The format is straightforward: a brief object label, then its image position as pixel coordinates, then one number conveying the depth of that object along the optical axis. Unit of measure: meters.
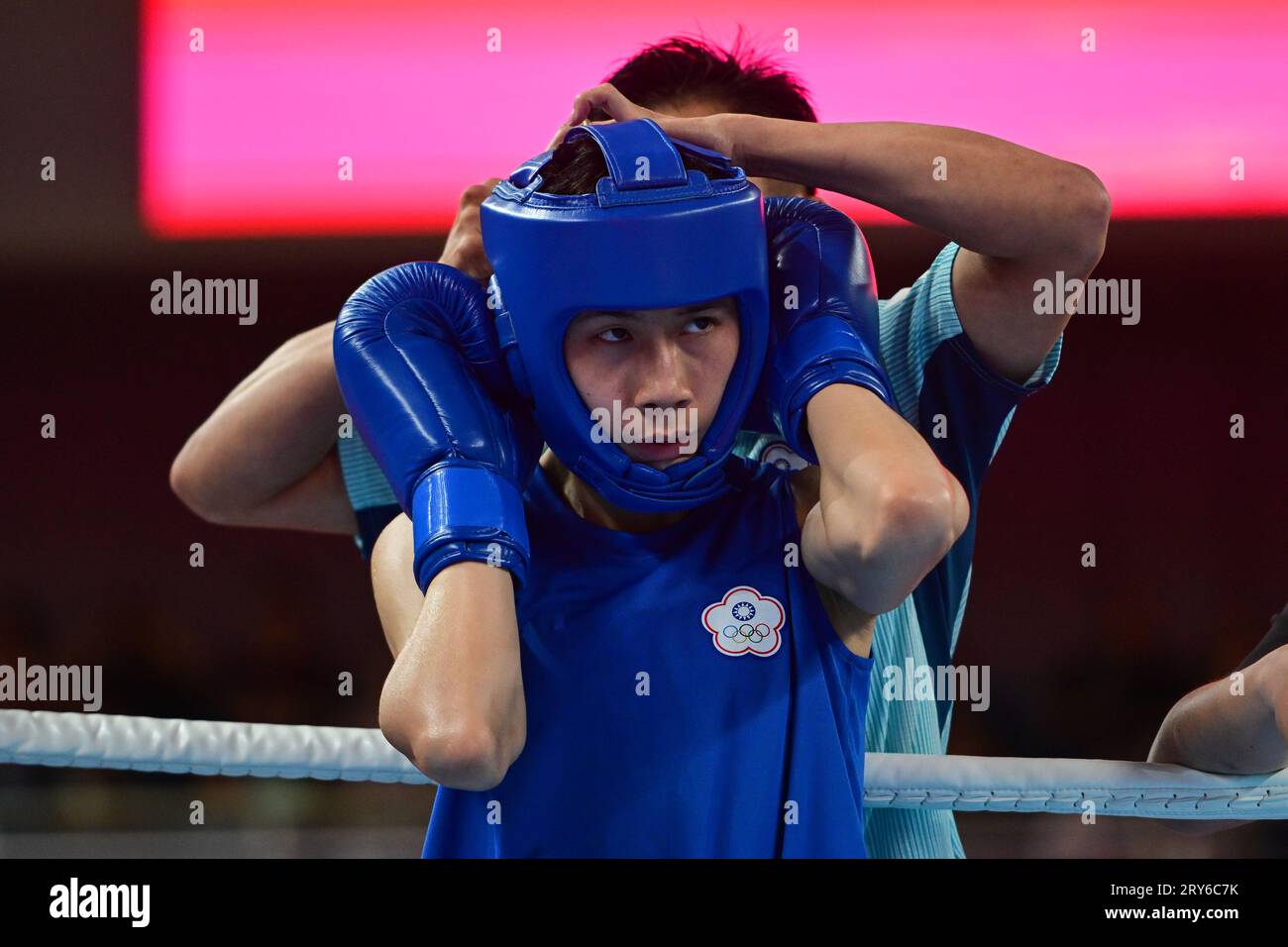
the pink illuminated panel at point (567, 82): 7.20
